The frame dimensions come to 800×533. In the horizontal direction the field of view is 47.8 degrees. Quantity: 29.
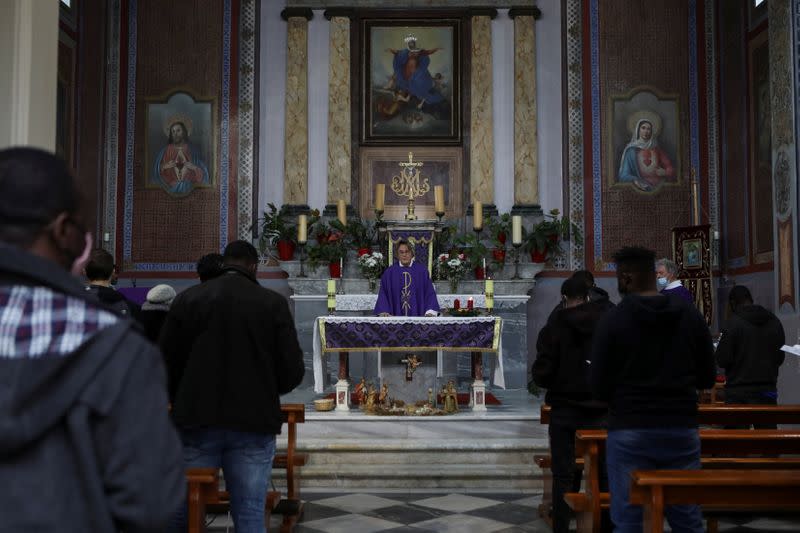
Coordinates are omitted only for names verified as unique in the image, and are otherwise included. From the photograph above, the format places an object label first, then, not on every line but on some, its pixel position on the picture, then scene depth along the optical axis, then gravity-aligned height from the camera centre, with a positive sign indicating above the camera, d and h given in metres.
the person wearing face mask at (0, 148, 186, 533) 1.58 -0.18
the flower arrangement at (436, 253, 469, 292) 12.83 +0.37
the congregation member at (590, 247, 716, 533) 3.96 -0.37
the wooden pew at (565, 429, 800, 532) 5.10 -0.91
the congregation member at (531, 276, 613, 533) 5.45 -0.47
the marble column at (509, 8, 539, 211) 14.27 +2.86
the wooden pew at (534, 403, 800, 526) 6.29 -0.86
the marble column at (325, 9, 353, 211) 14.34 +2.92
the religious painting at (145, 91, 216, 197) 14.30 +2.42
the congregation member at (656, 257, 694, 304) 6.09 +0.12
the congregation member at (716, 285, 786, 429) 7.34 -0.49
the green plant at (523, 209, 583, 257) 13.70 +0.89
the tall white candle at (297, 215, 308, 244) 12.79 +0.93
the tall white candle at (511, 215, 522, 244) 12.38 +0.89
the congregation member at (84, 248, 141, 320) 4.89 +0.09
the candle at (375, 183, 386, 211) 12.15 +1.34
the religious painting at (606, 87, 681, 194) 14.23 +2.40
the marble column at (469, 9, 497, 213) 14.32 +2.89
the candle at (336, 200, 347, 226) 13.05 +1.21
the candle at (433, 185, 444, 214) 12.11 +1.28
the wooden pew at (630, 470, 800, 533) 3.70 -0.83
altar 9.59 -0.43
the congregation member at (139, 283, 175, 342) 5.50 -0.09
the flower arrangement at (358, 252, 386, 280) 12.39 +0.40
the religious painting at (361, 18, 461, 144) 14.55 +3.44
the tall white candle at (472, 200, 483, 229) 12.72 +1.11
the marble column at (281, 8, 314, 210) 14.30 +2.96
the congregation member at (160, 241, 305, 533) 4.00 -0.35
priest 10.72 +0.04
